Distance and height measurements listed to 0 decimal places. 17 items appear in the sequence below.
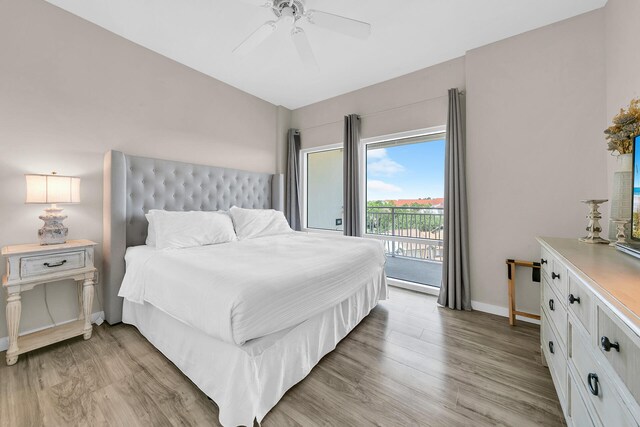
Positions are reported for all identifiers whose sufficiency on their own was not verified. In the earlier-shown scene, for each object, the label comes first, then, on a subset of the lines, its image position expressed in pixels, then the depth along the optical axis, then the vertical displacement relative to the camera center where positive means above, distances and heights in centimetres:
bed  129 -52
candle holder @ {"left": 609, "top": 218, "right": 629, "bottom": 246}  138 -10
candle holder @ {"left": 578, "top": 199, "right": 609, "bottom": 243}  160 -10
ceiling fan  186 +145
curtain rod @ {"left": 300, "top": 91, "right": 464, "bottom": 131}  305 +139
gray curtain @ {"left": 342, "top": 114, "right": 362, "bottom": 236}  360 +55
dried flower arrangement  138 +47
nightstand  178 -49
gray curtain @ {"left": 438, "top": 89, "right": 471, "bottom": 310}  276 -3
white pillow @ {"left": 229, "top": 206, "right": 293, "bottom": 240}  306 -14
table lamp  190 +13
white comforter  127 -44
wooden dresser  68 -44
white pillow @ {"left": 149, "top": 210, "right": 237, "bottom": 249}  236 -17
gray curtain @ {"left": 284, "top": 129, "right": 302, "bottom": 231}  426 +50
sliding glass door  346 +23
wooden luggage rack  239 -65
